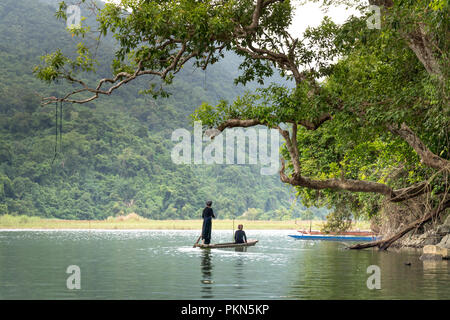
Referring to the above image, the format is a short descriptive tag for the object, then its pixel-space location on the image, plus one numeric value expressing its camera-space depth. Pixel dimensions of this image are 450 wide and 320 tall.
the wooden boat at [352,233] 44.69
